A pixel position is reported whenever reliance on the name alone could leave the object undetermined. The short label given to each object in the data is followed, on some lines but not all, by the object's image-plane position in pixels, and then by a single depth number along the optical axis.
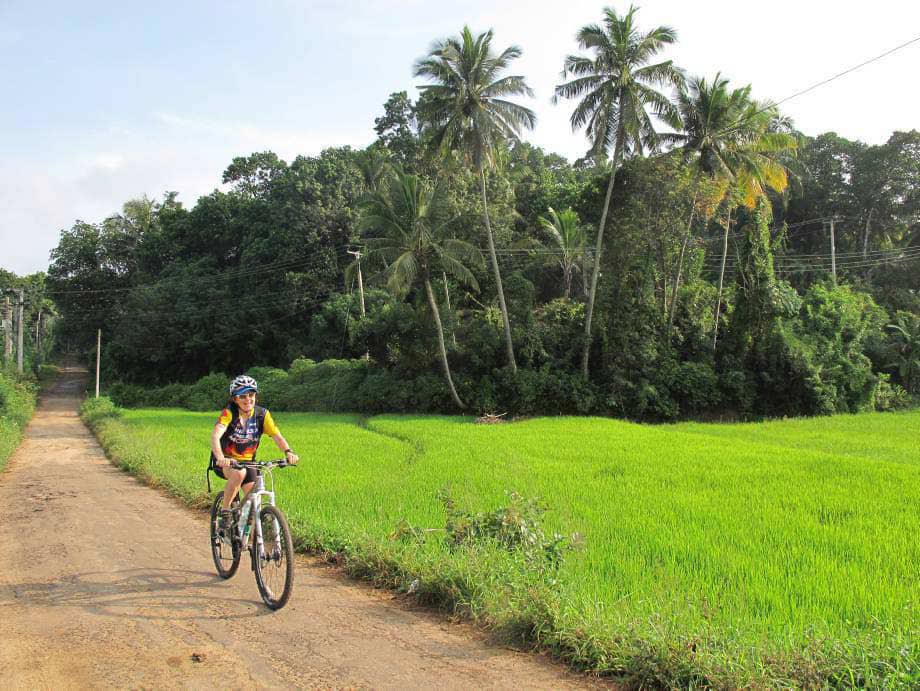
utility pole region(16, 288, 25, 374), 40.97
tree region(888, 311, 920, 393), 29.22
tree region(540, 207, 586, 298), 30.89
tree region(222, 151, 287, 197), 48.06
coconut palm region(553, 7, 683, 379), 23.86
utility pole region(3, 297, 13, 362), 43.03
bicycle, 4.95
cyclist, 5.61
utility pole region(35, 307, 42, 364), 62.27
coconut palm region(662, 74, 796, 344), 24.52
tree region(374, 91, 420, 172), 42.53
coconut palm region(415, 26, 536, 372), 23.72
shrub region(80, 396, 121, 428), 26.89
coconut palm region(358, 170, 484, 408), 24.17
